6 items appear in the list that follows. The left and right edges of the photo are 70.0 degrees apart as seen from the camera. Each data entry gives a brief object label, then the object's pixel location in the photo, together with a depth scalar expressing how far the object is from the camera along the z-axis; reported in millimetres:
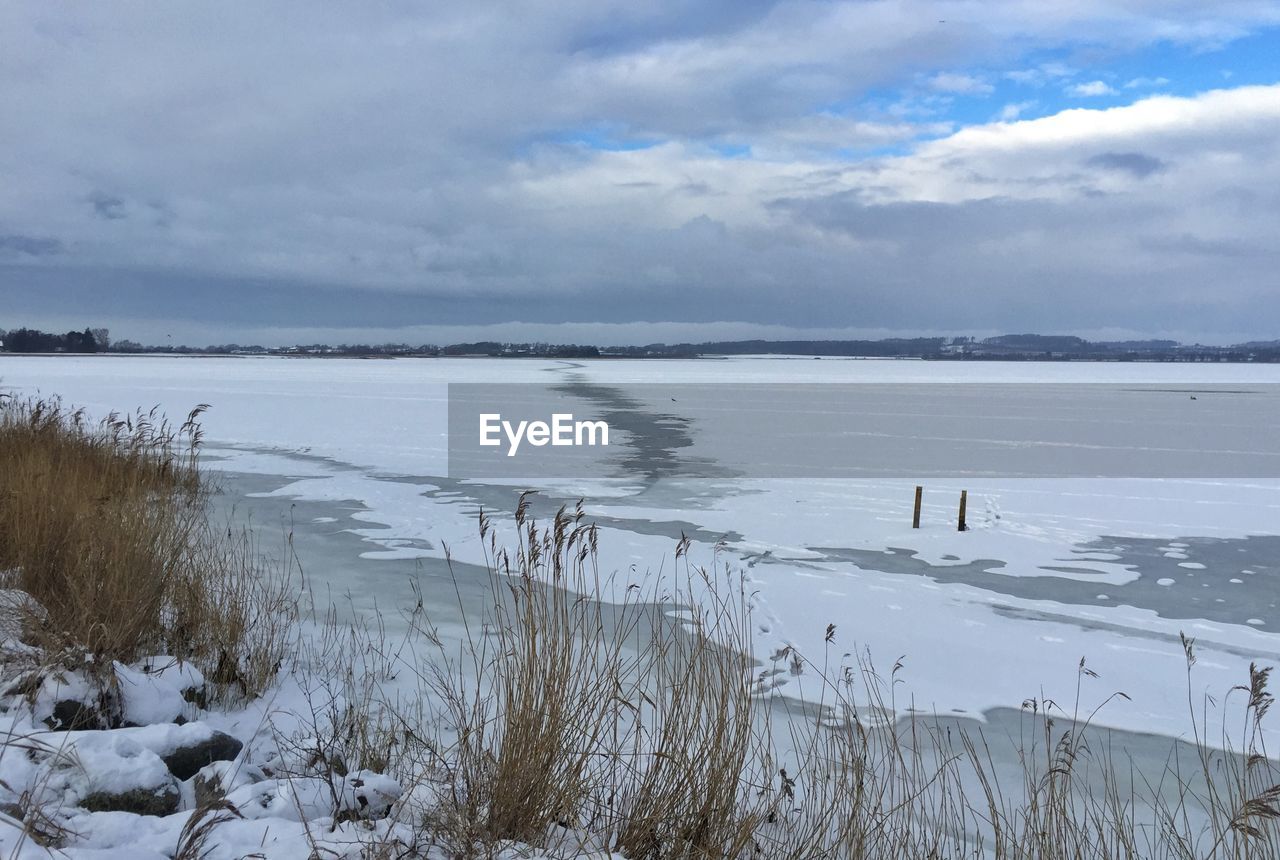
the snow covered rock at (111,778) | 3213
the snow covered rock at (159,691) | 4215
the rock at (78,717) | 3953
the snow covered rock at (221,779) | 3189
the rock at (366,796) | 3457
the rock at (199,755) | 3764
